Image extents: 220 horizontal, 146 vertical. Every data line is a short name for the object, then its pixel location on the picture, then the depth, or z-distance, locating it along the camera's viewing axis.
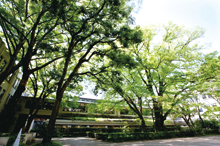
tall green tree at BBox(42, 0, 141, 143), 7.00
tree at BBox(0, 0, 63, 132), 7.26
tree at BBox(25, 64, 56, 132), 12.83
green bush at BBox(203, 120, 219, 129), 20.72
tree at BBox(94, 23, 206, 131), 10.93
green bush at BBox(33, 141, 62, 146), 5.80
